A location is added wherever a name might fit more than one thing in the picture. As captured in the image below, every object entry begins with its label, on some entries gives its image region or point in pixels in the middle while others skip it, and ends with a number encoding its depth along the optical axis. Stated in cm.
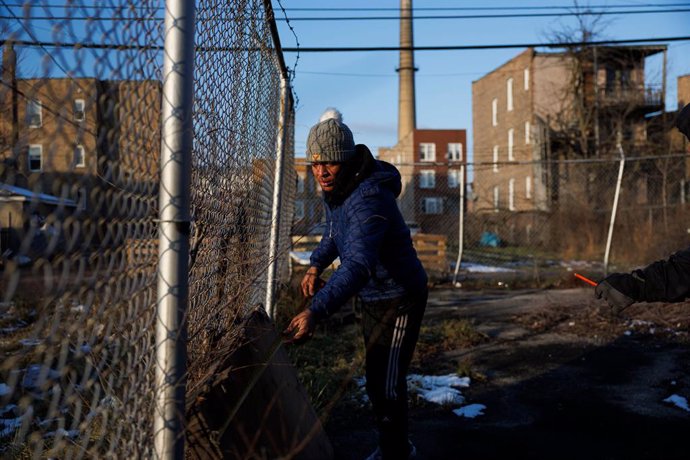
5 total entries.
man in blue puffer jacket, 332
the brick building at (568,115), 2959
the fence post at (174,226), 173
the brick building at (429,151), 3325
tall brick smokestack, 5047
